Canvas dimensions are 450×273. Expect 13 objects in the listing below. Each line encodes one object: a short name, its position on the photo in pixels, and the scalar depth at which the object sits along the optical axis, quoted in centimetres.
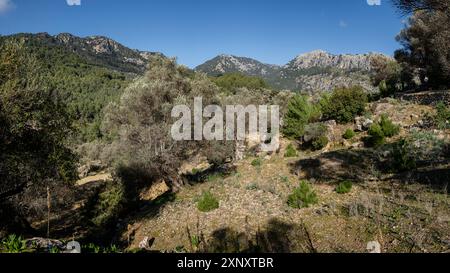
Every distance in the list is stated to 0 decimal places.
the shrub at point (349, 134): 2823
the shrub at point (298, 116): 3319
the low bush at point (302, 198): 1534
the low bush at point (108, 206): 1931
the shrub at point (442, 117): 2305
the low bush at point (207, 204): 1705
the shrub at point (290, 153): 2695
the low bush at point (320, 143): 2847
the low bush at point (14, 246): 728
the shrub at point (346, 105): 3184
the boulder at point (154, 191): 2570
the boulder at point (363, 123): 2852
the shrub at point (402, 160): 1756
